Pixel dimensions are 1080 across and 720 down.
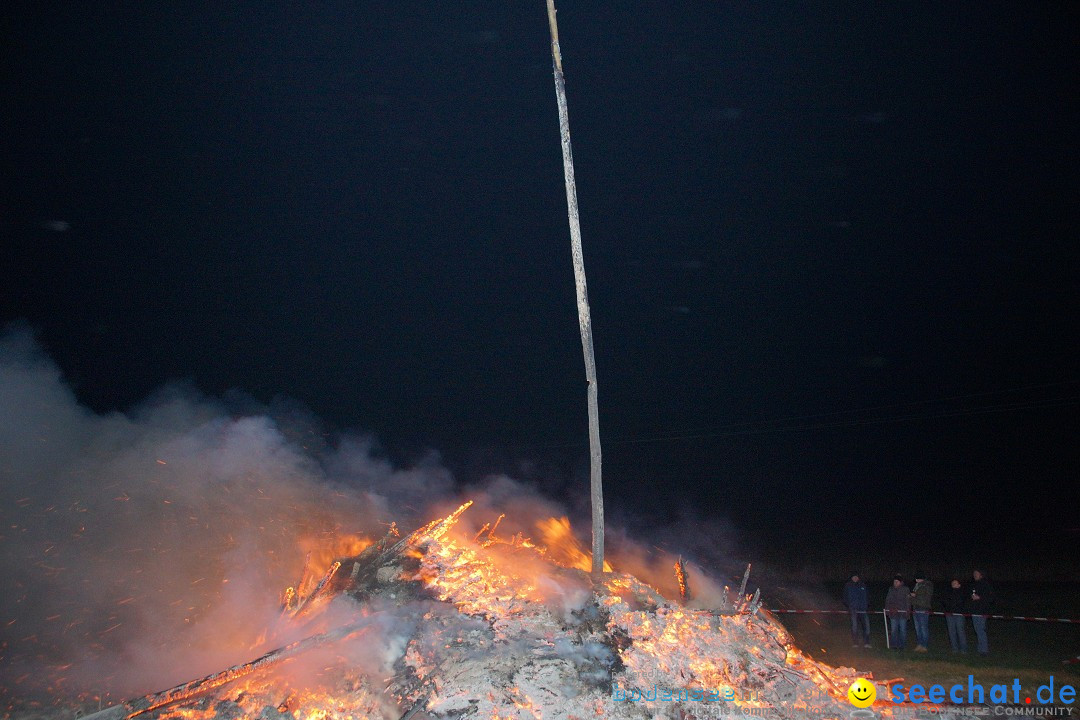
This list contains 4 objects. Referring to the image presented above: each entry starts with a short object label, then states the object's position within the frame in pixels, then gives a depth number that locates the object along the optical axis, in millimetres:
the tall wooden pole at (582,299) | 10055
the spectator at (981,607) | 8844
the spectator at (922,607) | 9391
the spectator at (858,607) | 9945
